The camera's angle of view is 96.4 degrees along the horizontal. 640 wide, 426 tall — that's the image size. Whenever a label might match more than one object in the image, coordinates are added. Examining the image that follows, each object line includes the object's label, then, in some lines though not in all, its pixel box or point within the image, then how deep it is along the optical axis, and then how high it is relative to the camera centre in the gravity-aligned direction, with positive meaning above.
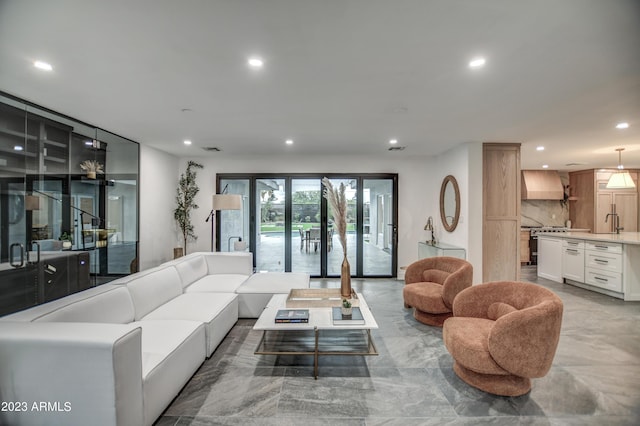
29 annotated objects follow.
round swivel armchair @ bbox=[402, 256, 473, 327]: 3.34 -0.90
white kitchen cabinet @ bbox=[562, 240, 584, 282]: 5.23 -0.82
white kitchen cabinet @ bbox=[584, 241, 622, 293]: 4.60 -0.83
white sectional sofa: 1.51 -0.88
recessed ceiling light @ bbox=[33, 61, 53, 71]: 2.29 +1.24
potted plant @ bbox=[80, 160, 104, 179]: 3.87 +0.70
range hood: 7.52 +0.80
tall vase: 3.15 -0.71
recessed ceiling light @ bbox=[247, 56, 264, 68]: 2.20 +1.22
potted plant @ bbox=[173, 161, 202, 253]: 5.93 +0.39
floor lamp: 5.02 +0.27
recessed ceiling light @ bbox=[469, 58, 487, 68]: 2.19 +1.20
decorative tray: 3.02 -0.91
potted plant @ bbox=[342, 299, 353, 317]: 2.62 -0.85
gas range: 7.40 -0.64
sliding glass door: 6.00 -0.12
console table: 4.77 -0.60
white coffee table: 2.46 -1.30
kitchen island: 4.52 -0.80
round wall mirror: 5.04 +0.25
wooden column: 4.77 +0.07
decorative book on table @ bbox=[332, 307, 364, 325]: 2.52 -0.92
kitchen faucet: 7.28 -0.08
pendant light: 5.41 +0.67
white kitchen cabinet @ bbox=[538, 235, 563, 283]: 5.71 -0.87
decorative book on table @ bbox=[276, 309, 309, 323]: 2.52 -0.90
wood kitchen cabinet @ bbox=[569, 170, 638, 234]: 7.34 +0.31
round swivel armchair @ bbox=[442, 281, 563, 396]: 2.01 -0.94
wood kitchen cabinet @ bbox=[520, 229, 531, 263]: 7.40 -0.77
